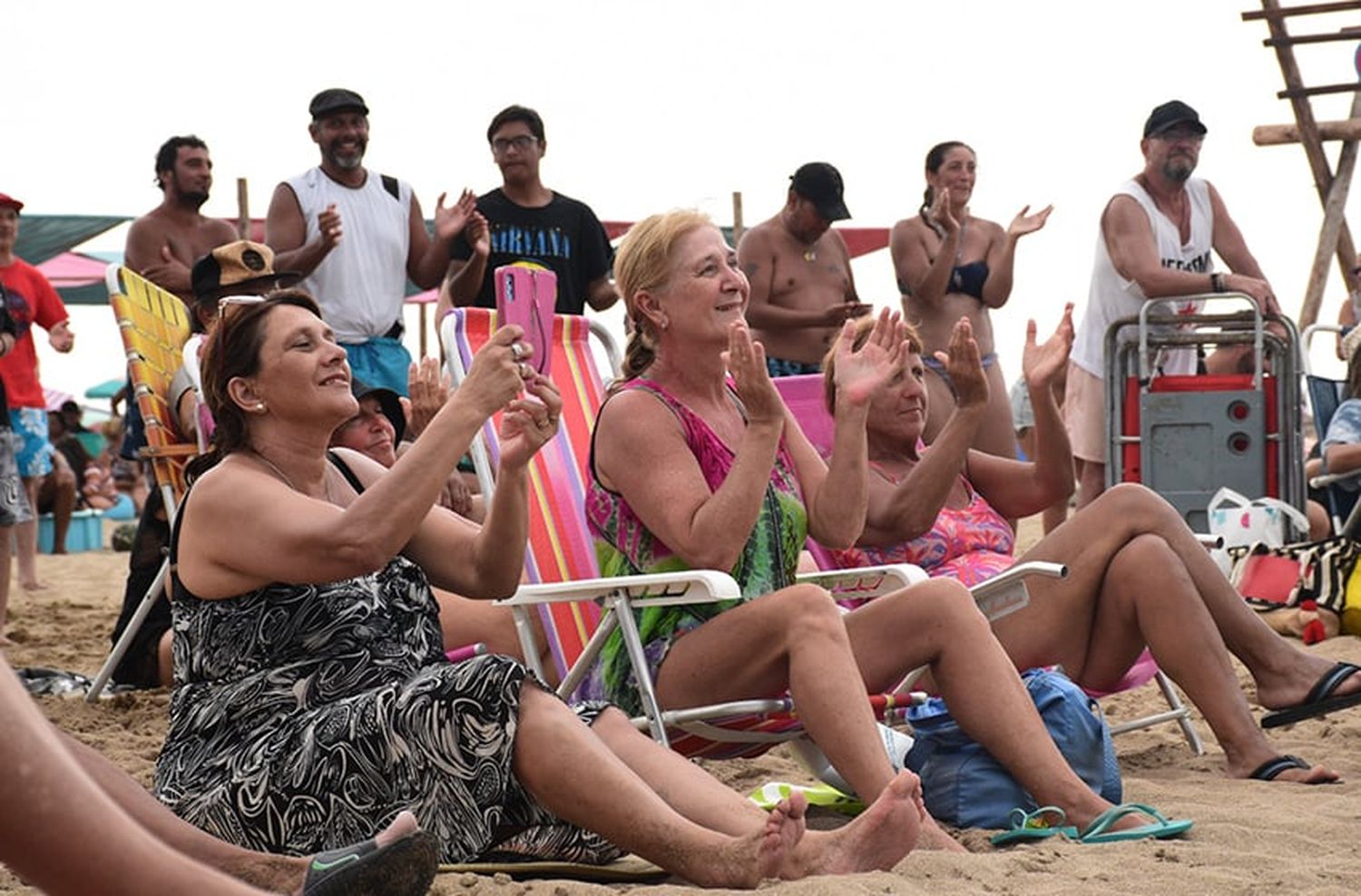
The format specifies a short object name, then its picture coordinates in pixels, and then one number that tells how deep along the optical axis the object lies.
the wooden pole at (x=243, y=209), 12.88
